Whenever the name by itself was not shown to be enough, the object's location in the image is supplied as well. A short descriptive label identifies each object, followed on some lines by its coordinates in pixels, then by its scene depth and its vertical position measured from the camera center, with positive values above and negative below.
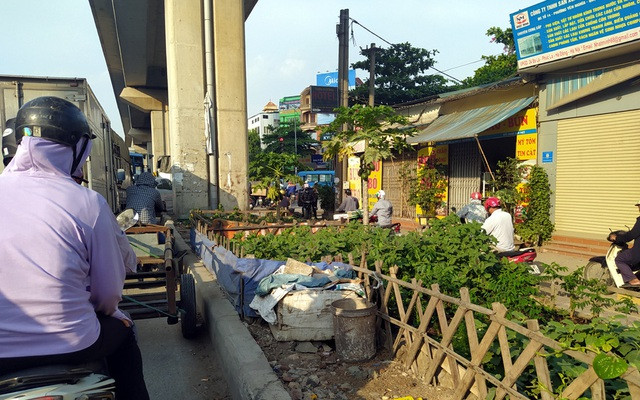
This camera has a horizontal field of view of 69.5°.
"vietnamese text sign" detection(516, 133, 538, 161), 11.91 +0.61
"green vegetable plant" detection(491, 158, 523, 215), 11.62 -0.37
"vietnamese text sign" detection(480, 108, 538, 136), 12.01 +1.27
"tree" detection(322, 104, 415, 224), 10.16 +0.88
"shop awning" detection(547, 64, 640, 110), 9.47 +1.86
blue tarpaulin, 5.12 -1.17
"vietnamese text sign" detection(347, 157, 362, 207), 21.55 -0.32
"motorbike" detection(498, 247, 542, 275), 6.76 -1.27
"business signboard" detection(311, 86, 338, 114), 42.00 +7.14
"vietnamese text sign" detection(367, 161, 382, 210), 19.61 -0.48
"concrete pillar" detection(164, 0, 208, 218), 14.18 +2.26
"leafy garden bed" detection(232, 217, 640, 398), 2.96 -1.06
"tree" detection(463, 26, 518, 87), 25.90 +6.09
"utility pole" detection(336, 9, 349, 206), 17.25 +4.36
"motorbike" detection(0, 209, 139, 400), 1.69 -0.79
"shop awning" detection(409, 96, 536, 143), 12.01 +1.42
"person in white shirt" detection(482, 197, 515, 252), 7.05 -0.89
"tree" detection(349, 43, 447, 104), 31.28 +6.55
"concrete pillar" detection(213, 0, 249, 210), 14.73 +2.47
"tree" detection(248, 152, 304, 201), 12.36 +0.13
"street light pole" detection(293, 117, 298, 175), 45.16 +3.37
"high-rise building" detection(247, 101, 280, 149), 95.75 +12.14
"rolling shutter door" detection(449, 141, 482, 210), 14.44 -0.04
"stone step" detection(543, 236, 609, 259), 10.27 -1.80
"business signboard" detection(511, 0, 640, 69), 9.37 +3.15
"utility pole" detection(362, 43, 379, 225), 18.94 +4.35
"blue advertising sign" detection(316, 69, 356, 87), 76.06 +15.61
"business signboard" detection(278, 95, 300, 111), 102.02 +15.87
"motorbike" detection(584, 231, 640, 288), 6.54 -1.50
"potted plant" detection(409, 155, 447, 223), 15.65 -0.58
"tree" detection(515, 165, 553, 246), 11.25 -1.00
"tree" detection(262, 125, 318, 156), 46.59 +3.32
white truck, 7.81 +1.44
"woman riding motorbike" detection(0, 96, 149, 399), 1.78 -0.33
